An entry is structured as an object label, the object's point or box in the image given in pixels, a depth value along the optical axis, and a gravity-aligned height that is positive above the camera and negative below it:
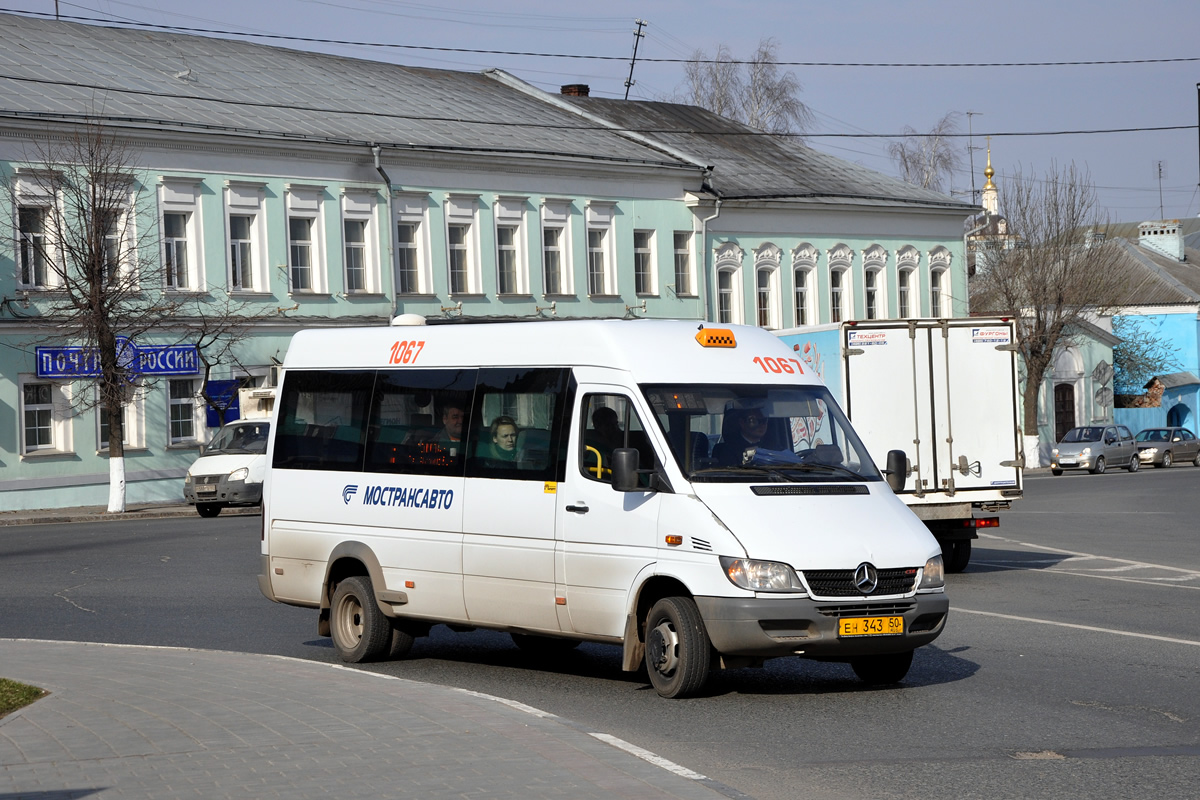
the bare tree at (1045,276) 55.88 +5.09
